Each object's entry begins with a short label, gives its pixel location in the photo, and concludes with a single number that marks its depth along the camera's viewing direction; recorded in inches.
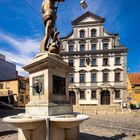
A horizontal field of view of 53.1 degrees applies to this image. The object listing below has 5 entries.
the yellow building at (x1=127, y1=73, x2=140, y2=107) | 1388.8
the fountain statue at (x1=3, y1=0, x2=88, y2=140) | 148.3
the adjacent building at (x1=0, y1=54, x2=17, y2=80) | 1455.9
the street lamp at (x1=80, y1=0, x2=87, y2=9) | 330.7
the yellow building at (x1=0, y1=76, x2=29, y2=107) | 1218.5
